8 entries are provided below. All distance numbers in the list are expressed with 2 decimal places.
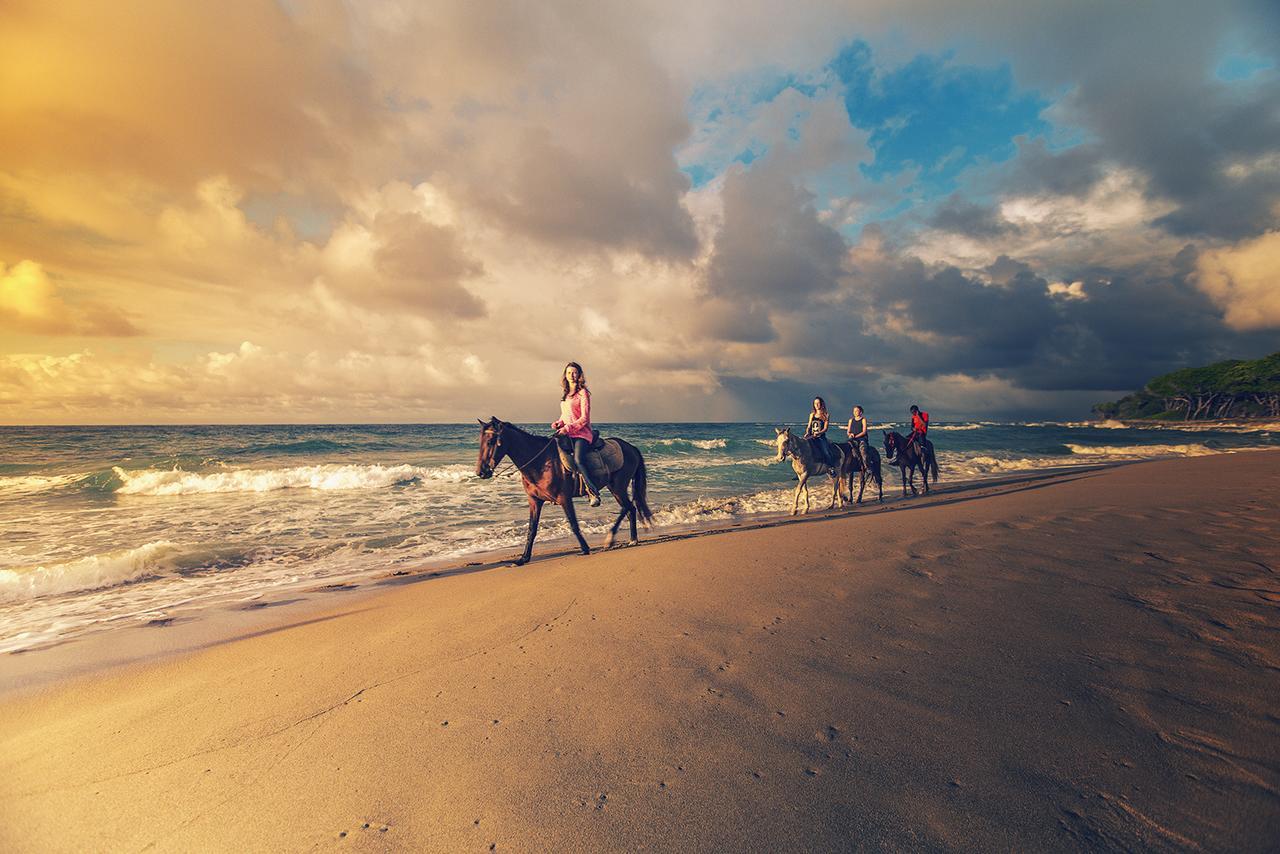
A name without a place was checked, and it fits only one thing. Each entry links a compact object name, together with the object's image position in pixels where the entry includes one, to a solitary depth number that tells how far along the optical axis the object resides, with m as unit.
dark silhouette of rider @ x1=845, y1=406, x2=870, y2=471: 16.63
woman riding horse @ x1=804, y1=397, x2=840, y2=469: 14.74
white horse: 13.97
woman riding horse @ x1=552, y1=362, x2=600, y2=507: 9.11
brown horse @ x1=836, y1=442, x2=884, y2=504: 16.20
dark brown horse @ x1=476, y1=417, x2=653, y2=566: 8.69
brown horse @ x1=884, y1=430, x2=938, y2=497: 17.89
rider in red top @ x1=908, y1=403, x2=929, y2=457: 16.86
